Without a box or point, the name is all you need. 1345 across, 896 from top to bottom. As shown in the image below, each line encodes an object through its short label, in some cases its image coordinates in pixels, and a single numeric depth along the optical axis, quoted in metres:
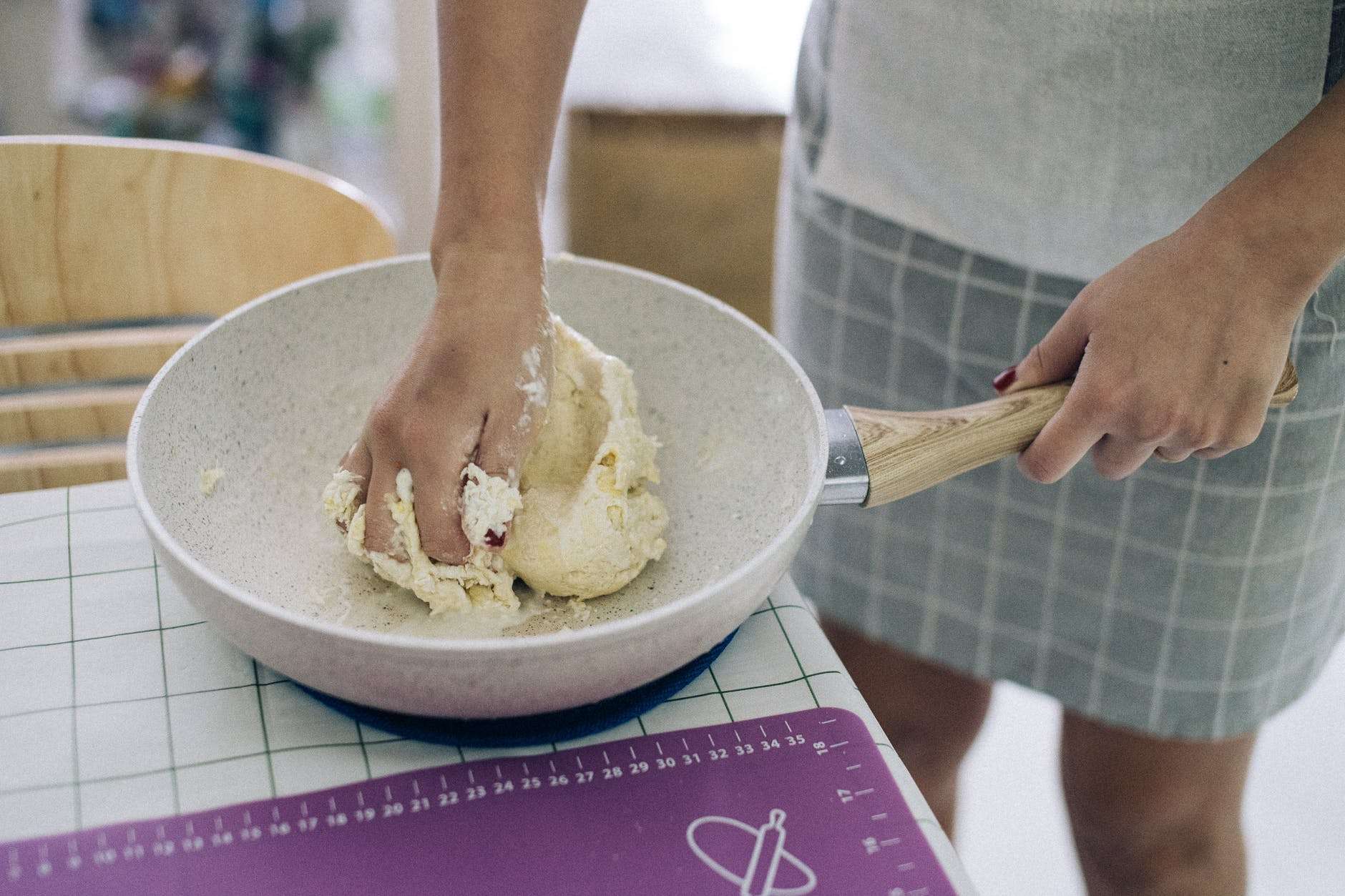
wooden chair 0.92
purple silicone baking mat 0.51
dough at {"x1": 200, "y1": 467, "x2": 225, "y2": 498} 0.71
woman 0.68
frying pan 0.52
